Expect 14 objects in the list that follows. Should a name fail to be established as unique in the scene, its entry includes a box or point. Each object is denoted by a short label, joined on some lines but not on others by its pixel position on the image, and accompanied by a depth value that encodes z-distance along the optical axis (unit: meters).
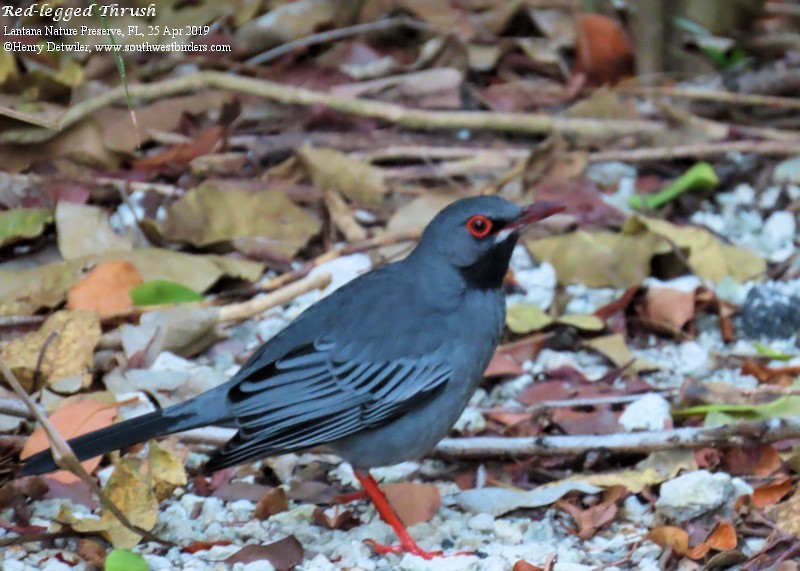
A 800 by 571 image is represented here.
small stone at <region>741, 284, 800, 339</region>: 11.21
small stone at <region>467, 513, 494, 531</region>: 8.76
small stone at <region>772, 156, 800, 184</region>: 13.77
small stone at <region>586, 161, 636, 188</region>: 13.91
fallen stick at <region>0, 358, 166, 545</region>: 6.82
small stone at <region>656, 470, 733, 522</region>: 8.37
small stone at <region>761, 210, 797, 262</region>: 12.73
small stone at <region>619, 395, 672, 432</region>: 9.77
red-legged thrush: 8.59
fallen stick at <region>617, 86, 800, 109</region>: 14.48
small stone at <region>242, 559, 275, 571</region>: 7.81
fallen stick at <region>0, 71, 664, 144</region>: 13.44
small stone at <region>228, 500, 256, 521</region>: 8.79
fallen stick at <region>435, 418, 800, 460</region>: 8.78
